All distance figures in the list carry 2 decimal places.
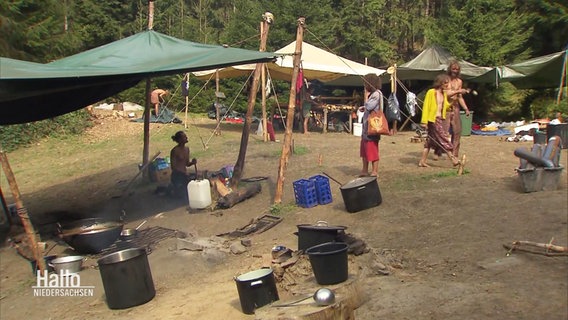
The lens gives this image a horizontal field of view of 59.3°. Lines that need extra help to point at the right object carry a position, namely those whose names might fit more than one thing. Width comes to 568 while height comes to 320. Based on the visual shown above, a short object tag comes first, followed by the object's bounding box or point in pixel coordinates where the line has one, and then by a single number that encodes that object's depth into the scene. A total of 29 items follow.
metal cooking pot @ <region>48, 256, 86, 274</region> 6.09
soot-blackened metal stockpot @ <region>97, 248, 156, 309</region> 4.99
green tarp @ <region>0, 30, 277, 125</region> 6.47
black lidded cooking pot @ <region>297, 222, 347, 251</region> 5.11
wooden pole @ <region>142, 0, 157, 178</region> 10.14
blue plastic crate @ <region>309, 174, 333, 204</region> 7.44
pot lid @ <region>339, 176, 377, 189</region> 6.70
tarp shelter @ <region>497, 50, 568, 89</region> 14.05
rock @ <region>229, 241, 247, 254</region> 6.14
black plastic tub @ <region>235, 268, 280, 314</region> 4.36
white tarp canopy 15.05
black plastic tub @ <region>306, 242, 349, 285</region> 4.30
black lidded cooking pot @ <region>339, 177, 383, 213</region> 6.70
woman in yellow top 8.27
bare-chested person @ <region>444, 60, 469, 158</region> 8.28
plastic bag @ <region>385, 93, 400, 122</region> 13.24
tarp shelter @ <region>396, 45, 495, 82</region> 15.62
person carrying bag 7.60
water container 8.10
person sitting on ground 9.20
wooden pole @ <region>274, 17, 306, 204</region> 7.46
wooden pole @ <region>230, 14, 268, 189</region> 8.76
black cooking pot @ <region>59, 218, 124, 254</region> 6.66
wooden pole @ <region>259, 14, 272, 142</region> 8.60
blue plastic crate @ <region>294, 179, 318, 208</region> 7.36
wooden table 16.66
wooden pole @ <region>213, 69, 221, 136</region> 15.45
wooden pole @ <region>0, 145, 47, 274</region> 6.12
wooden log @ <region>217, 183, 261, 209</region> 8.09
